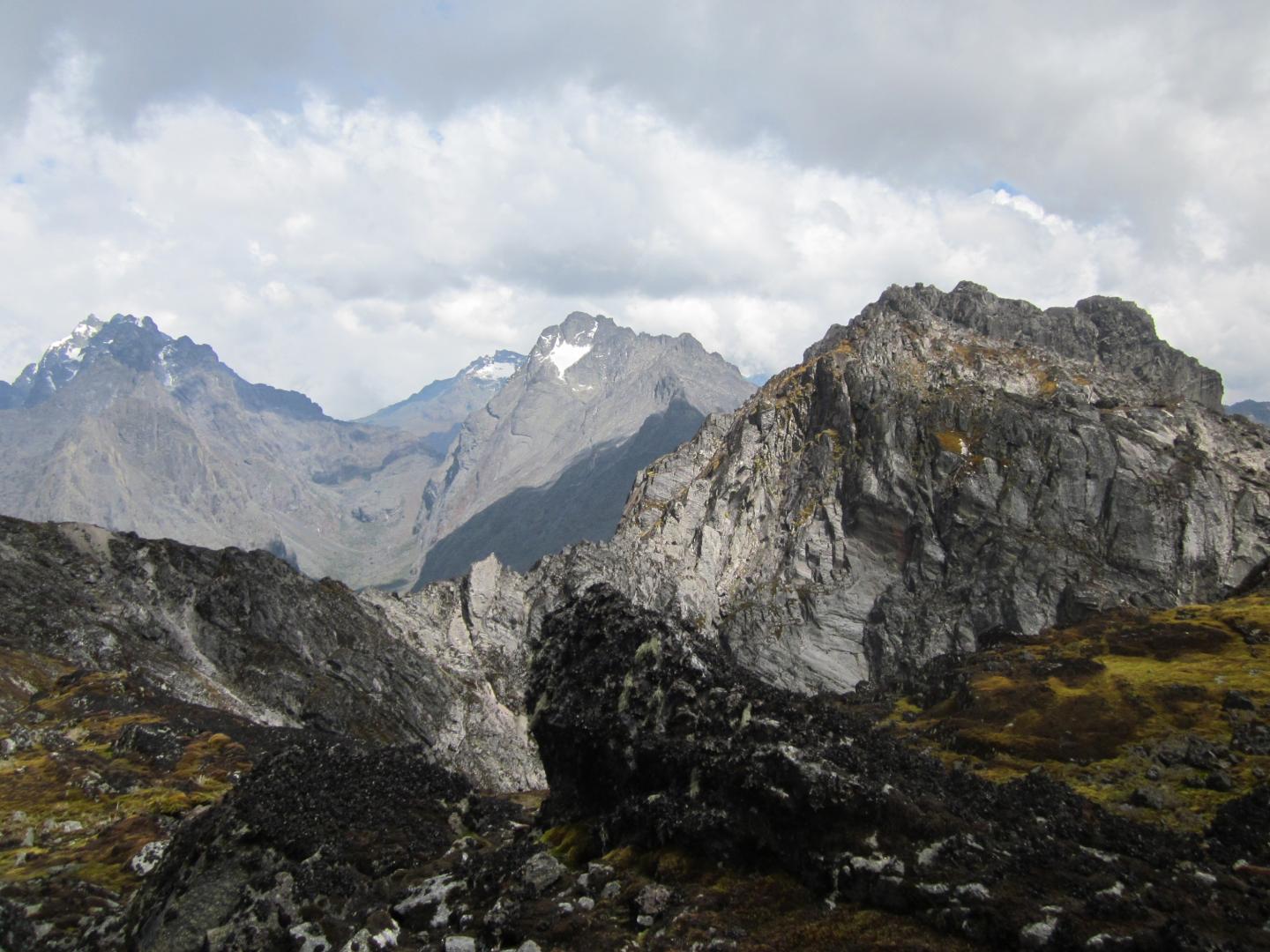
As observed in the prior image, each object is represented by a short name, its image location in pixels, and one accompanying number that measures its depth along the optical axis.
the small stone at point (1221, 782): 65.31
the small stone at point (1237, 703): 82.69
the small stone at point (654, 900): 30.51
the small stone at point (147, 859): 57.72
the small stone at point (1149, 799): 64.00
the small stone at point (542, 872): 34.25
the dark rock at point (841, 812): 26.12
